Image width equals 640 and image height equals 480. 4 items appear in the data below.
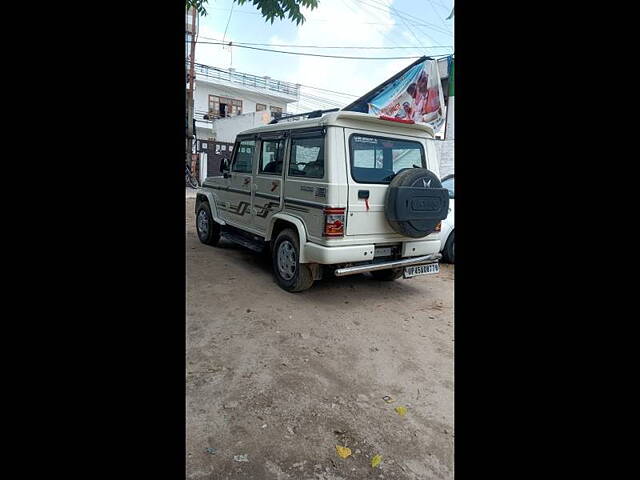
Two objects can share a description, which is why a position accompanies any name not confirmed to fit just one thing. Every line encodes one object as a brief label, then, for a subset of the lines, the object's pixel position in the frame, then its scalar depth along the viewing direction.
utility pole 9.75
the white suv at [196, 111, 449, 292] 4.80
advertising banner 10.53
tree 4.07
